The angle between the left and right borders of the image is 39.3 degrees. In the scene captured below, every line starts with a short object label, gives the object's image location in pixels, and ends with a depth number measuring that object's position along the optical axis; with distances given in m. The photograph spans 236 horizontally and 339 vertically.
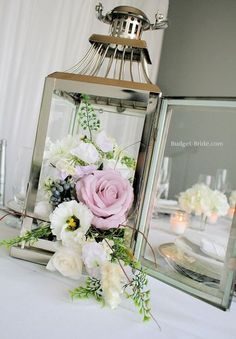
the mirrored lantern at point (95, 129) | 0.66
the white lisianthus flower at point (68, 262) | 0.59
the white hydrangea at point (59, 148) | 0.67
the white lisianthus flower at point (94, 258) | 0.56
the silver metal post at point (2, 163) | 1.32
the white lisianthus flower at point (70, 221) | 0.59
